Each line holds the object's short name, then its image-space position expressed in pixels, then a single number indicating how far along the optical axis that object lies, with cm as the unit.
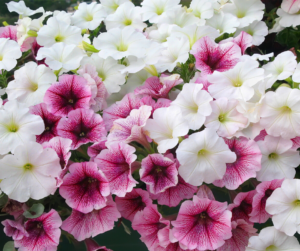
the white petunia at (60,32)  70
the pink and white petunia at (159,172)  48
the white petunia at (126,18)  75
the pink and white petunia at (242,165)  49
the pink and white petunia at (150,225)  51
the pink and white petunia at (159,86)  58
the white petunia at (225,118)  52
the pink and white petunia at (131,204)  53
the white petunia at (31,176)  48
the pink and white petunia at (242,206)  51
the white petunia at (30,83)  59
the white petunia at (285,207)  49
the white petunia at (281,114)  50
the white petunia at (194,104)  51
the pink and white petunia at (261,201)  50
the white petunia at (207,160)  47
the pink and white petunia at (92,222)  51
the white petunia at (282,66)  56
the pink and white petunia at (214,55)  60
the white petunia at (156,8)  74
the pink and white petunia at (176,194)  52
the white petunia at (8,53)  63
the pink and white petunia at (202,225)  49
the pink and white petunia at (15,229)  50
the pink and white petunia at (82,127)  54
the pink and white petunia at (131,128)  50
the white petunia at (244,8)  76
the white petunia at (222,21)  72
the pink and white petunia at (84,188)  49
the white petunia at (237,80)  53
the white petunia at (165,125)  49
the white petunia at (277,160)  52
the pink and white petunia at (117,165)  48
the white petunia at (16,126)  50
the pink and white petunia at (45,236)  50
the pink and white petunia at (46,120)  56
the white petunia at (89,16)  78
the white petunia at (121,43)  61
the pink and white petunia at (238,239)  52
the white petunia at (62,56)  60
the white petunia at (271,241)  50
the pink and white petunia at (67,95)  56
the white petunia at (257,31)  74
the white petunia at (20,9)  83
